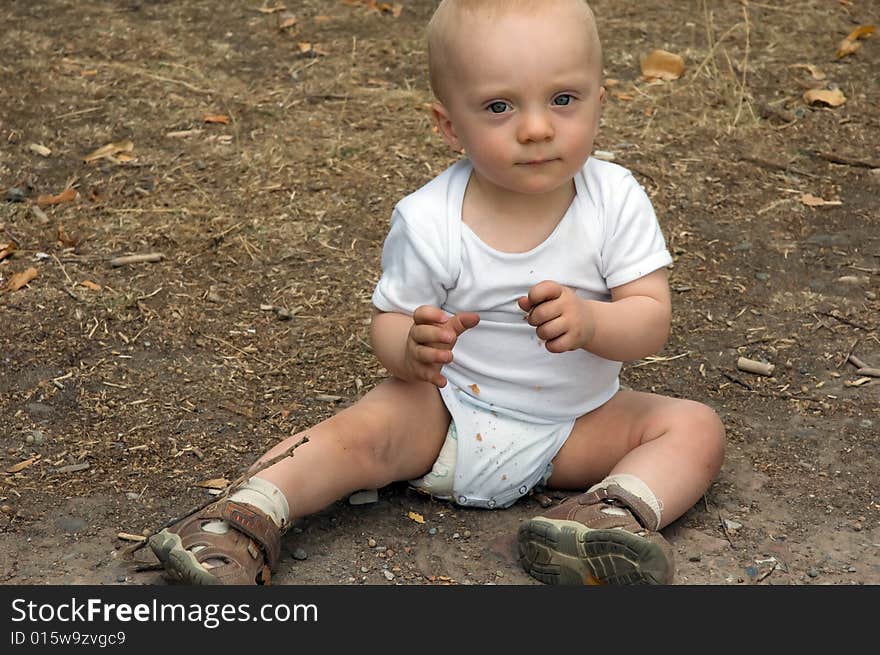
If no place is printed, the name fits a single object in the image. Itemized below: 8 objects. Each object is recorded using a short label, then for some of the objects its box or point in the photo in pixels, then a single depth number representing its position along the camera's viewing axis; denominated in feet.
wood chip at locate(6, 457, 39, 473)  9.57
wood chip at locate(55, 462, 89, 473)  9.55
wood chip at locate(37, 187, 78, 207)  13.70
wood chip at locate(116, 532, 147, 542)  8.73
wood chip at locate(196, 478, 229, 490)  9.37
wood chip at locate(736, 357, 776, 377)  10.78
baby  8.02
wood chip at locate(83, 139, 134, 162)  14.66
